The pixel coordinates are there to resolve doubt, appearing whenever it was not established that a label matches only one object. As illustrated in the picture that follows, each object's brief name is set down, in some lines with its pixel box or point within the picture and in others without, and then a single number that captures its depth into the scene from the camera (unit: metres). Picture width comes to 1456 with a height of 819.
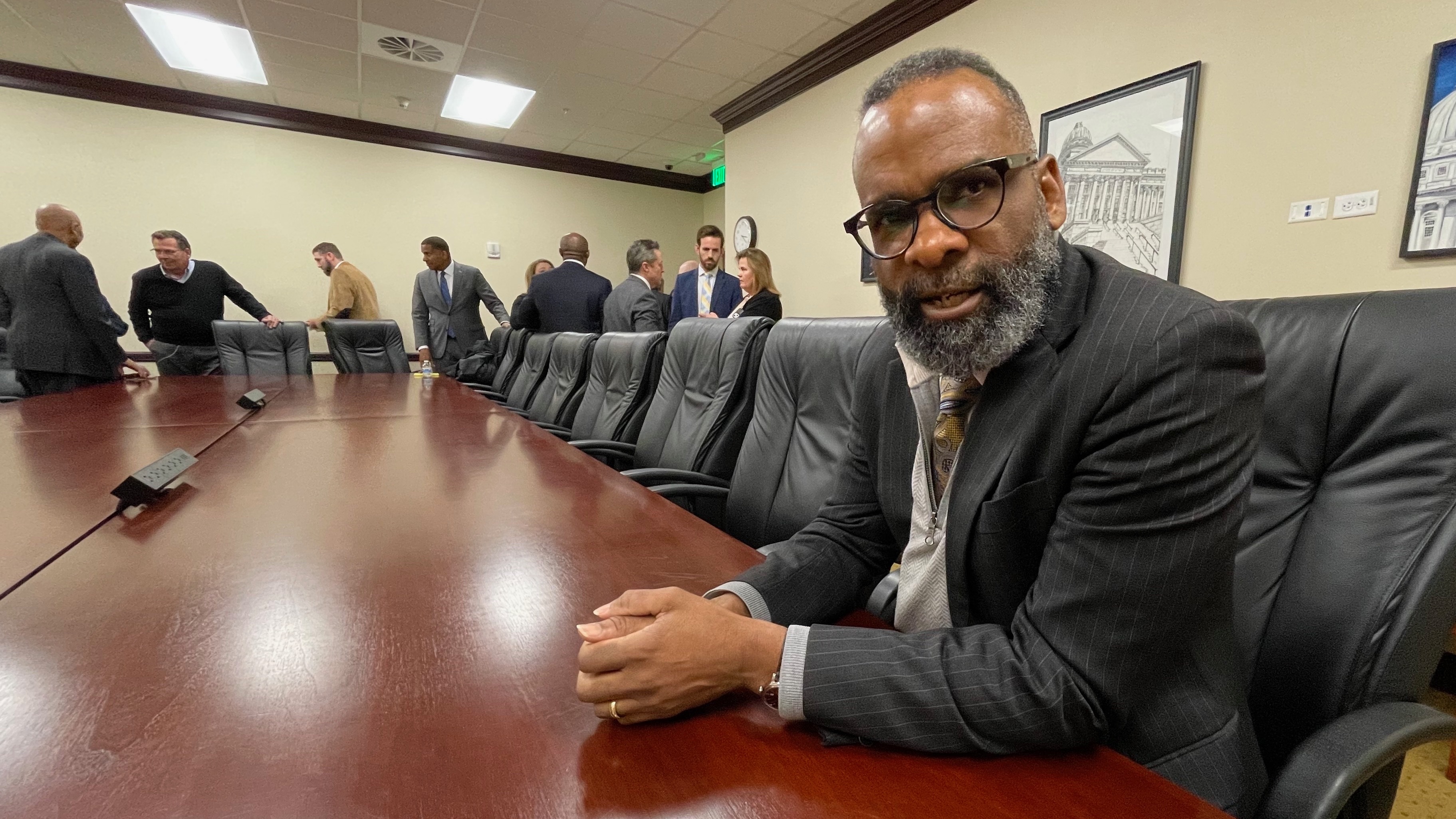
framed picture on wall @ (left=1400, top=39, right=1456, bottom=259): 1.77
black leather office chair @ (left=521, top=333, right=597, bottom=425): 3.13
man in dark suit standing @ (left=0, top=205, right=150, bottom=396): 3.17
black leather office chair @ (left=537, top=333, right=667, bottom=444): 2.49
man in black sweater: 4.28
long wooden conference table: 0.45
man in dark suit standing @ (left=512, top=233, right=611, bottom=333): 4.51
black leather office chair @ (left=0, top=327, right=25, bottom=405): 4.14
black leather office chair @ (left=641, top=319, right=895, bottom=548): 1.50
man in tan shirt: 5.16
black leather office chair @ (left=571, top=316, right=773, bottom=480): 1.90
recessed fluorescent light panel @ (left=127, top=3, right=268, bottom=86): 3.83
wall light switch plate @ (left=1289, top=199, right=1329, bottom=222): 2.04
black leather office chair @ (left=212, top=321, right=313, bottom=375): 4.47
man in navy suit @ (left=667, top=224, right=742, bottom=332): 4.22
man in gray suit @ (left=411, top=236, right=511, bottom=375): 5.19
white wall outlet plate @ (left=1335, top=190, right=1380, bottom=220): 1.94
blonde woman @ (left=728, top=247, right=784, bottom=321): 3.64
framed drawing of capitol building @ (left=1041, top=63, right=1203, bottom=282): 2.44
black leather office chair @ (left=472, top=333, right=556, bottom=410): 3.77
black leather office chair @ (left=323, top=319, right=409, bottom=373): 4.73
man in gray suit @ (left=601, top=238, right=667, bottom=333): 4.05
